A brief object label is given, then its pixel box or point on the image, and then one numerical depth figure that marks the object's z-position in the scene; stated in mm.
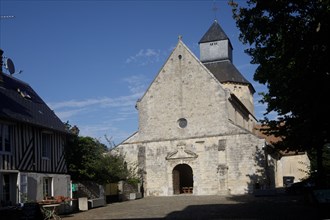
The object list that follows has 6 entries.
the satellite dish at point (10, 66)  18459
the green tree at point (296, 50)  10908
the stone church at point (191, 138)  27312
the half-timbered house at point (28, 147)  15375
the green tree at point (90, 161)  20922
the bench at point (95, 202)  19594
